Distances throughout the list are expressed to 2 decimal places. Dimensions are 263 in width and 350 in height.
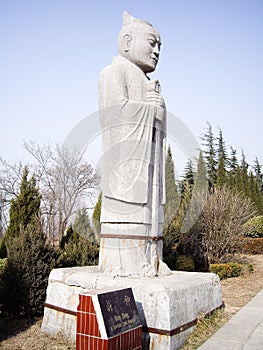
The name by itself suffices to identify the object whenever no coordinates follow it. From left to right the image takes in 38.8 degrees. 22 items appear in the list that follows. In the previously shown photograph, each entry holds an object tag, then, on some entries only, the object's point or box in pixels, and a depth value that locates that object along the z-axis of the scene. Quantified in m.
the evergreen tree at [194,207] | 14.46
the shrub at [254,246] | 16.84
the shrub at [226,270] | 11.35
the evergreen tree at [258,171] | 43.26
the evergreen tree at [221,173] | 28.48
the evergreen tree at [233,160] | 38.19
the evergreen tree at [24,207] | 12.40
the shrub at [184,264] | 11.80
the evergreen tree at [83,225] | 13.41
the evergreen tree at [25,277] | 7.07
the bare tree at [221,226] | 13.46
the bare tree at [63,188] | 22.42
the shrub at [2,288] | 7.16
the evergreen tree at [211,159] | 32.97
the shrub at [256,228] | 18.47
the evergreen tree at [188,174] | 28.12
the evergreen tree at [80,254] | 9.29
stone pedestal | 4.90
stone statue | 6.06
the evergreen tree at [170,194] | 15.29
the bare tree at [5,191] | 25.58
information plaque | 4.13
